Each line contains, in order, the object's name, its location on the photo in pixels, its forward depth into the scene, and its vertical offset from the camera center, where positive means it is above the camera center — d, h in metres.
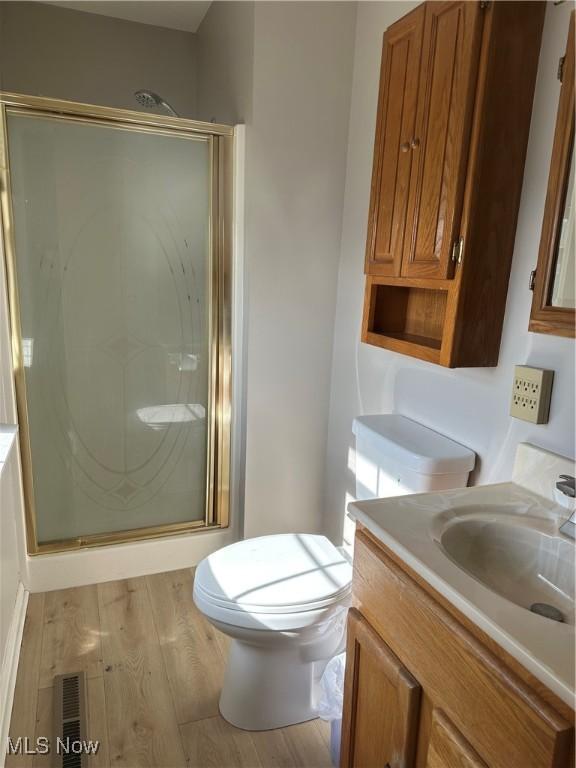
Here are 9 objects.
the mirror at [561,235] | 1.13 +0.10
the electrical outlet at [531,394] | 1.25 -0.26
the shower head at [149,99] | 2.18 +0.66
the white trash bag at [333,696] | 1.51 -1.19
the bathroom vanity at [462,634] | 0.75 -0.58
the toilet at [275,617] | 1.45 -0.90
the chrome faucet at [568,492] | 1.11 -0.43
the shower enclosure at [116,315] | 1.96 -0.20
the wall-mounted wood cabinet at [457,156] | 1.25 +0.30
